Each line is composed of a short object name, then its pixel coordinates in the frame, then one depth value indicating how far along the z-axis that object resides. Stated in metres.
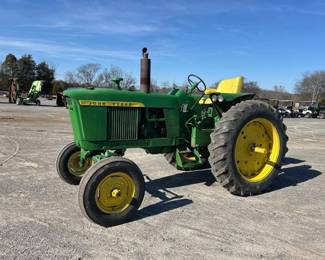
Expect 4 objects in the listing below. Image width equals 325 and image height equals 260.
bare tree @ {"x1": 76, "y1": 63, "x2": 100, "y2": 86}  68.63
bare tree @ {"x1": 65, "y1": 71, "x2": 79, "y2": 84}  71.68
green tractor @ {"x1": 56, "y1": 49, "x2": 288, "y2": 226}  5.03
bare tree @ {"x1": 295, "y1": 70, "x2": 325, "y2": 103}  87.41
